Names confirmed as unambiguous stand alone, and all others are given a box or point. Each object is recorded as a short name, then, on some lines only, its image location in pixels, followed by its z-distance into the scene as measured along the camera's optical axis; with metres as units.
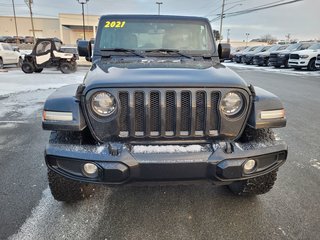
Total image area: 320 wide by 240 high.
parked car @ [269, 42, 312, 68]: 16.70
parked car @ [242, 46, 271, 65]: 21.63
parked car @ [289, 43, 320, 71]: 15.09
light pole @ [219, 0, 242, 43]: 30.98
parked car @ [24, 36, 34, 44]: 44.70
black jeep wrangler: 1.76
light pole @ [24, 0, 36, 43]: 26.84
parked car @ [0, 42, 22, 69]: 14.03
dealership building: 54.23
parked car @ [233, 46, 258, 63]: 23.74
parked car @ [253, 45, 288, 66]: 19.71
